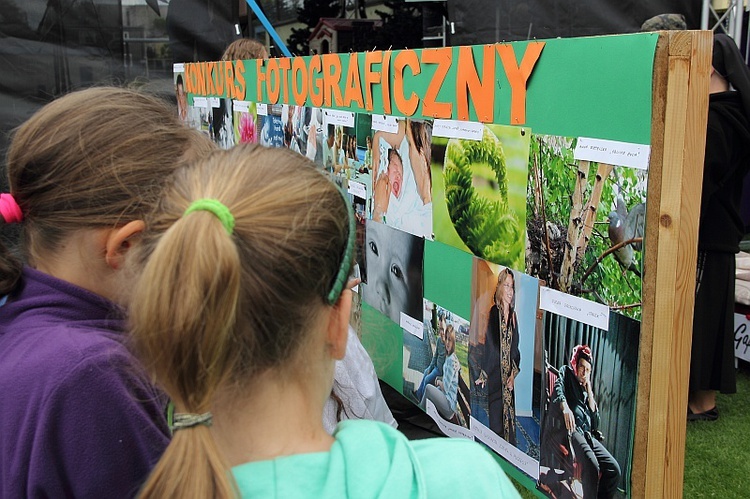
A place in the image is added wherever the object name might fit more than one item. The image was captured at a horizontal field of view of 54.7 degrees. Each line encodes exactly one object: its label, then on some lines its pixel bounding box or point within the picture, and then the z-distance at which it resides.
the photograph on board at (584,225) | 1.50
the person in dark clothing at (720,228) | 3.12
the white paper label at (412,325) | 2.39
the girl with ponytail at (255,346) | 0.76
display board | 1.45
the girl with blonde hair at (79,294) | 0.99
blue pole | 4.75
